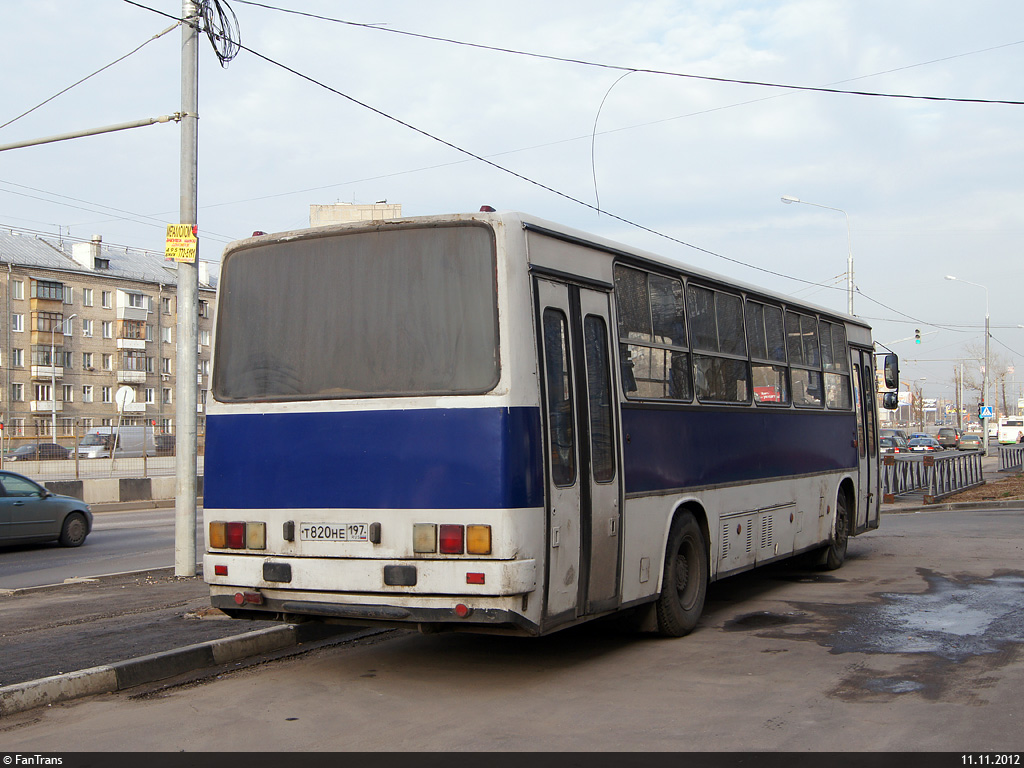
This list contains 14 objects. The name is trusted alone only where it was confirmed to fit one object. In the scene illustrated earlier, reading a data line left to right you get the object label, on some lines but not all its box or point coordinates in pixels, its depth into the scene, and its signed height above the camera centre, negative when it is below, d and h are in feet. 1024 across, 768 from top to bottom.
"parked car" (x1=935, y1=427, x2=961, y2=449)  269.95 +0.12
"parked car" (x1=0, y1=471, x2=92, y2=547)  56.75 -3.03
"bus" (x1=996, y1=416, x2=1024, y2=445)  326.24 +2.12
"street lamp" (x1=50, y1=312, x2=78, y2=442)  250.98 +26.03
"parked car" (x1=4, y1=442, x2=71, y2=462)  104.63 +0.69
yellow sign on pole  38.19 +7.59
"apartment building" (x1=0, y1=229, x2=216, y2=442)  250.78 +31.90
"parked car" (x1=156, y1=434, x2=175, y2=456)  113.60 +1.24
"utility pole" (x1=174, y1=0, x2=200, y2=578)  38.50 +4.51
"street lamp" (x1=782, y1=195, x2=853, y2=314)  119.85 +17.69
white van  108.47 +1.47
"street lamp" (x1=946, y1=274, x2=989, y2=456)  215.45 +3.50
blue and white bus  21.34 +0.39
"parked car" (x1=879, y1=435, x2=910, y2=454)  189.06 -0.97
